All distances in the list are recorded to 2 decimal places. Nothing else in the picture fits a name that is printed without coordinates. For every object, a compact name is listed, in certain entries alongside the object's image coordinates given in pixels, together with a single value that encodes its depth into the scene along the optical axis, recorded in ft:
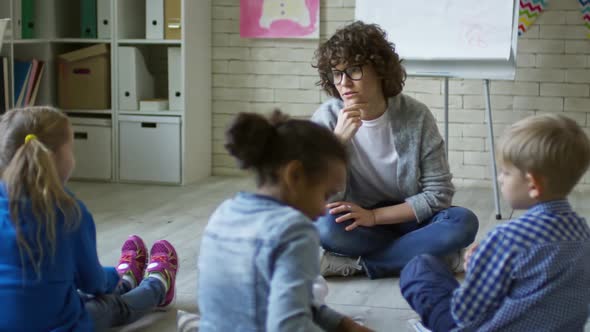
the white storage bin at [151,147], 13.87
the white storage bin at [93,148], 14.14
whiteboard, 11.66
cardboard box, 13.92
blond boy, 5.05
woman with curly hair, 7.98
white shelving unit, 13.80
